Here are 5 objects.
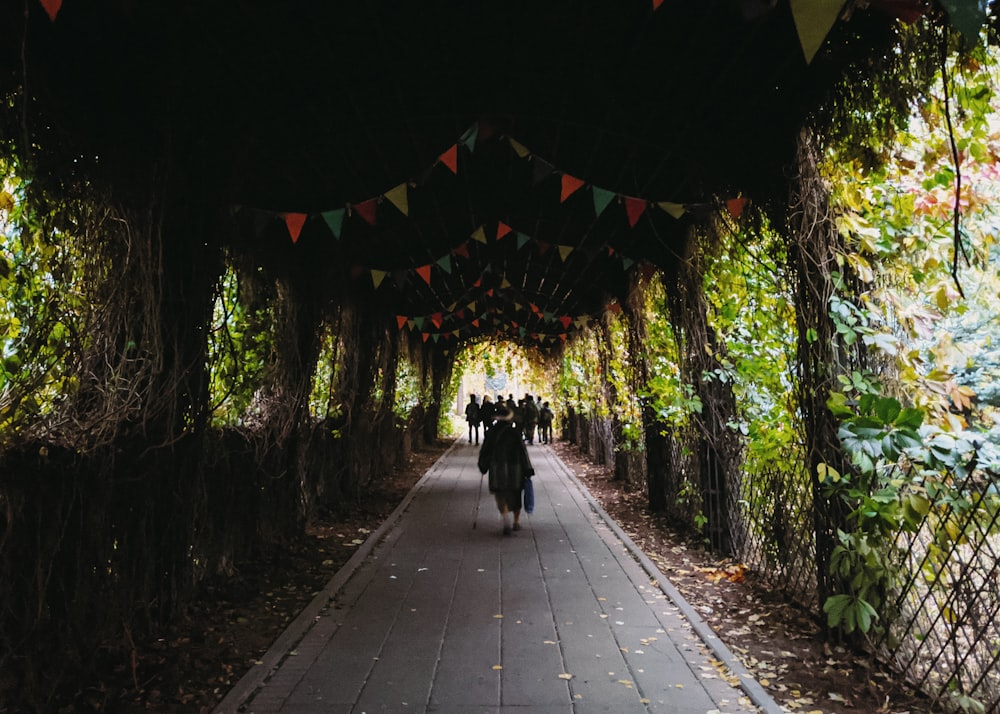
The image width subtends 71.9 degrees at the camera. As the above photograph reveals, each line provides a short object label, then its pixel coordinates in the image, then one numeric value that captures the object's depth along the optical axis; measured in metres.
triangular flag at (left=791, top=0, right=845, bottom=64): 2.48
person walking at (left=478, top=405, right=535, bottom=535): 8.23
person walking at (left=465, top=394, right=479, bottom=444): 23.00
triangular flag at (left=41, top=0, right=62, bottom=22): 2.61
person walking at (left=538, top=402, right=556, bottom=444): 23.52
